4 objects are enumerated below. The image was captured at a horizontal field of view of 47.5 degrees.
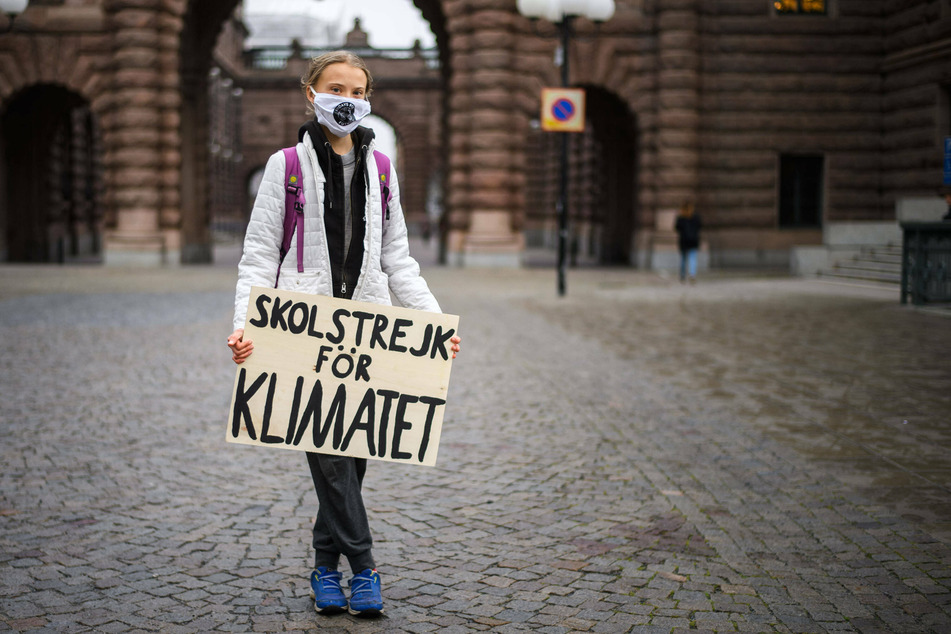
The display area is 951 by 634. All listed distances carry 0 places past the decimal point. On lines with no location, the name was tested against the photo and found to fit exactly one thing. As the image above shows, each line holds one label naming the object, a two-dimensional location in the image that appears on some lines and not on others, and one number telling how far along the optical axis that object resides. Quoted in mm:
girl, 3754
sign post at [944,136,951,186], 13266
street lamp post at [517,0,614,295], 17906
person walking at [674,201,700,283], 21906
